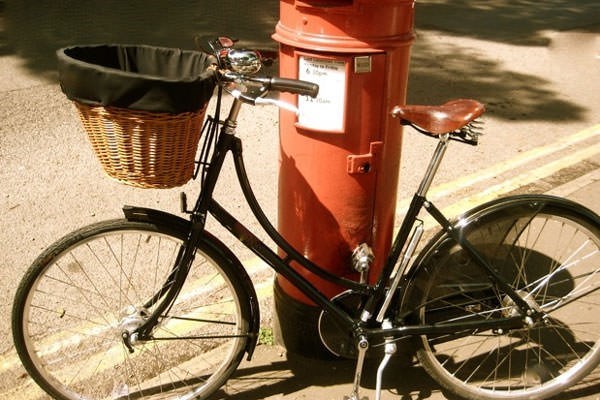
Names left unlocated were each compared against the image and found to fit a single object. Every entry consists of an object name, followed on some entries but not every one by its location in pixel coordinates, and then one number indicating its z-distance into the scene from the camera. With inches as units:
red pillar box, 88.4
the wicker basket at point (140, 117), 73.6
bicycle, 88.0
